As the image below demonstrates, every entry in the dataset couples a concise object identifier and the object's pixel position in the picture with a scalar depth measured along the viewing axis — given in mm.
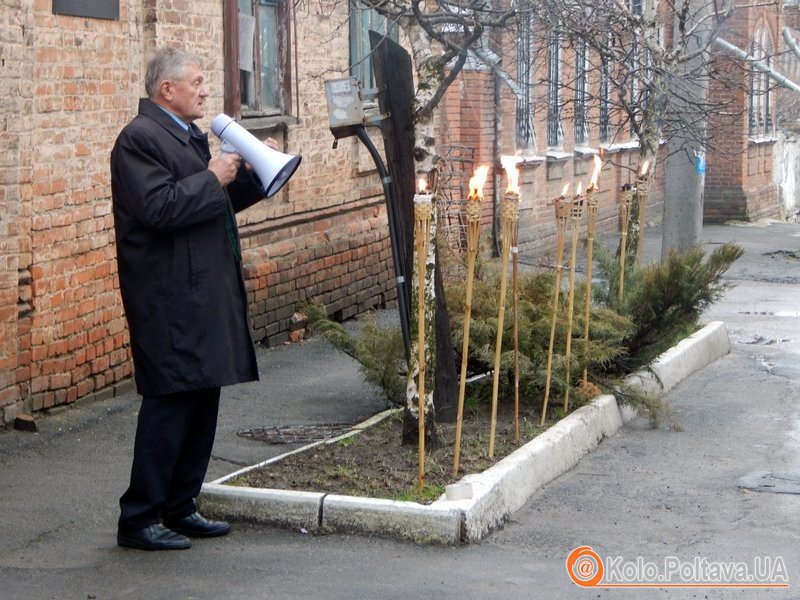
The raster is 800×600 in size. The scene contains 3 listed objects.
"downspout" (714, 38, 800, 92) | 14056
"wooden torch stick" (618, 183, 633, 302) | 9520
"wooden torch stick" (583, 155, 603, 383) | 8039
